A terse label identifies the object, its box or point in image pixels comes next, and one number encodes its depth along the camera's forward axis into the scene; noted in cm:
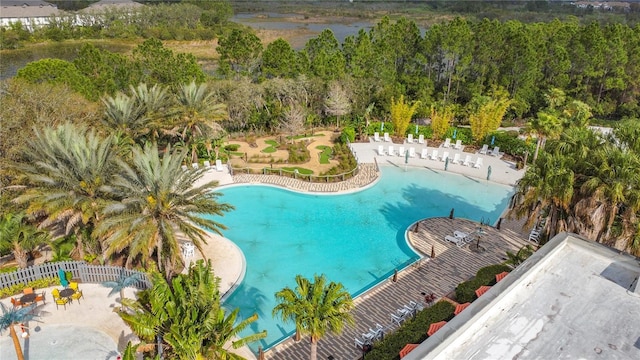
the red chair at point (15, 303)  1720
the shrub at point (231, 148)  3642
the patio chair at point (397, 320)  1730
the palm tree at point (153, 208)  1733
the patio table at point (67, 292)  1771
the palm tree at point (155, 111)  2909
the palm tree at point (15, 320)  1404
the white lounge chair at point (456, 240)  2319
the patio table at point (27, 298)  1758
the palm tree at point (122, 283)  1686
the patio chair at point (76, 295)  1786
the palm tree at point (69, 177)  1827
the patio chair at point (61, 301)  1742
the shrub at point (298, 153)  3400
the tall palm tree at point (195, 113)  3061
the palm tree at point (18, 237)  1891
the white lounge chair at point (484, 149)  3614
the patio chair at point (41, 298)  1769
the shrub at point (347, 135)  3791
